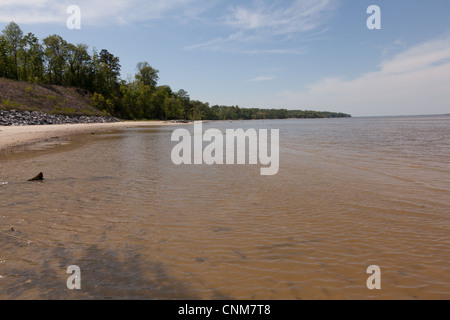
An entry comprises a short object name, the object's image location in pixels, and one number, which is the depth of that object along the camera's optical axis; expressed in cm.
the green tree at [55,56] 8069
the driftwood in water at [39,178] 907
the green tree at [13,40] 7138
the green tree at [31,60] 7616
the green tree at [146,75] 12144
